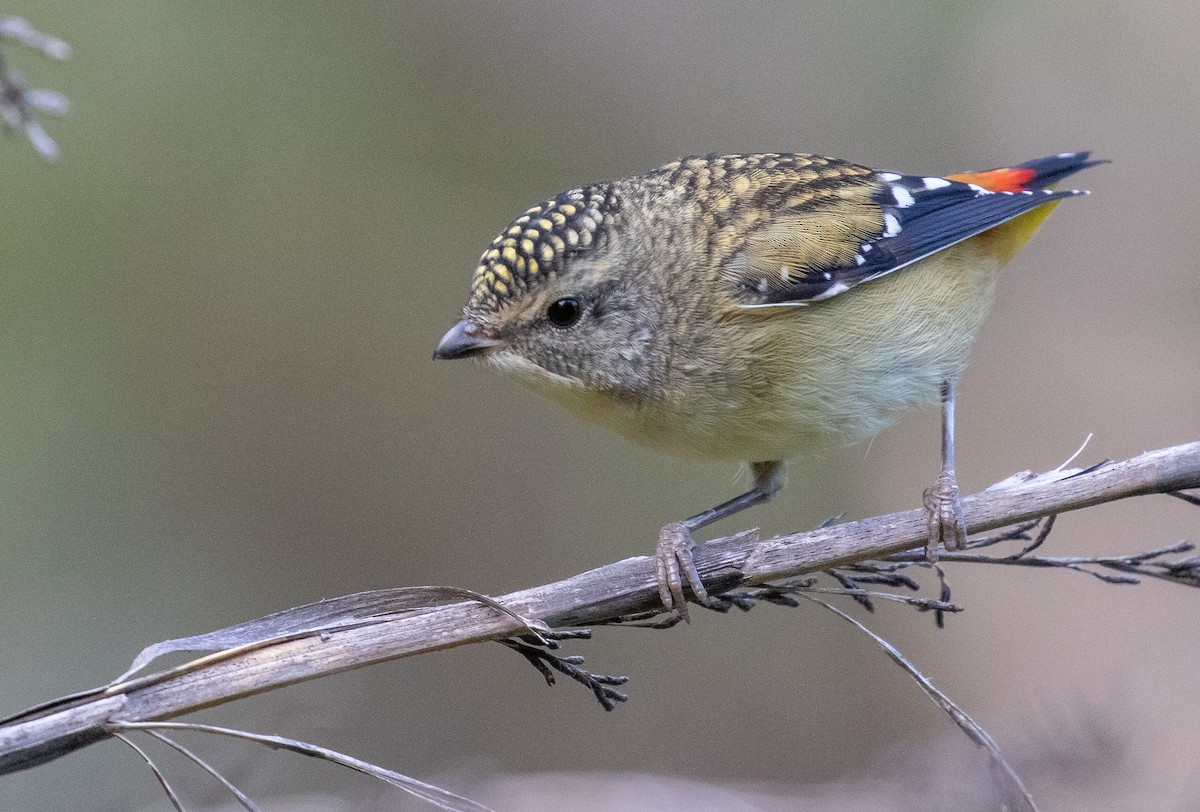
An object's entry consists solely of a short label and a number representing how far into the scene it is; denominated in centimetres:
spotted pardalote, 225
